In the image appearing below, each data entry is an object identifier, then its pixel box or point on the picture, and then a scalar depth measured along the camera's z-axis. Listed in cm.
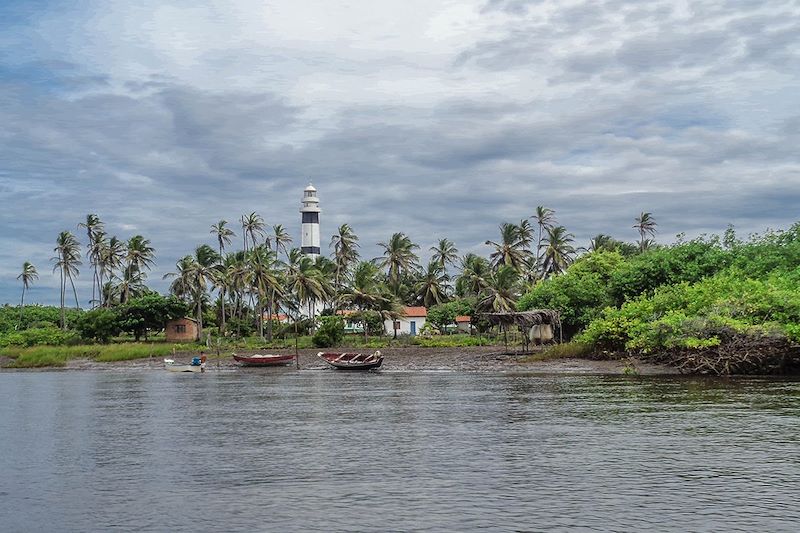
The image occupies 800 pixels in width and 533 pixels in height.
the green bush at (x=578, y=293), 6153
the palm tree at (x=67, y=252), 9706
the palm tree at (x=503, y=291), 7750
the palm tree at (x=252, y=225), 9650
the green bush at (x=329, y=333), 7731
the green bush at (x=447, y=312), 8762
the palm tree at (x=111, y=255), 9600
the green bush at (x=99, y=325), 8206
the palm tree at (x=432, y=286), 9512
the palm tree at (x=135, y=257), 9450
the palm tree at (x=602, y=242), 9128
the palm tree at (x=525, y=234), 9294
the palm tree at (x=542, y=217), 9494
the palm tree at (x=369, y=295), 8319
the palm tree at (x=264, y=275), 8331
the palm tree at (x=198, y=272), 8862
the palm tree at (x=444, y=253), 9912
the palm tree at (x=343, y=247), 9738
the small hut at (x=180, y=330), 8731
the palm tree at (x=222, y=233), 9688
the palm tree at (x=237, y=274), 8781
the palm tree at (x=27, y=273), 10756
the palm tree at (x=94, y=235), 9656
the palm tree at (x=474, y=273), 8894
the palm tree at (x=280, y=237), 9817
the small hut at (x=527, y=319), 5641
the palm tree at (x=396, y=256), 9275
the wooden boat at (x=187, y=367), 6500
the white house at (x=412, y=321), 9675
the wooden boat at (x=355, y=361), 6212
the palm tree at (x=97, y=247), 9631
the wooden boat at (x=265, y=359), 6850
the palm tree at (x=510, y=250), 9044
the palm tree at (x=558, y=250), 8931
